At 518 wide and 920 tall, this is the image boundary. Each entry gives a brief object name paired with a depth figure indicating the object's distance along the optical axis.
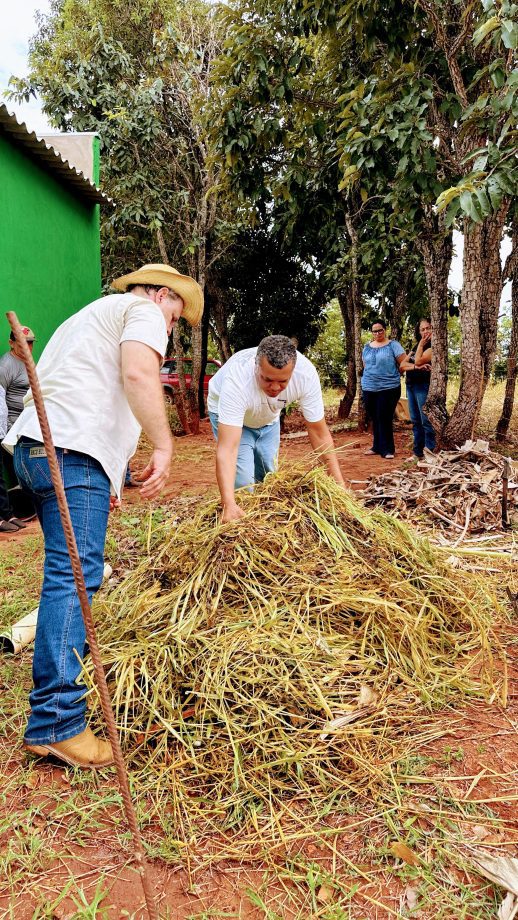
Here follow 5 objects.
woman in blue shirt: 7.02
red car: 12.25
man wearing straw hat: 1.86
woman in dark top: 6.59
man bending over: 2.68
